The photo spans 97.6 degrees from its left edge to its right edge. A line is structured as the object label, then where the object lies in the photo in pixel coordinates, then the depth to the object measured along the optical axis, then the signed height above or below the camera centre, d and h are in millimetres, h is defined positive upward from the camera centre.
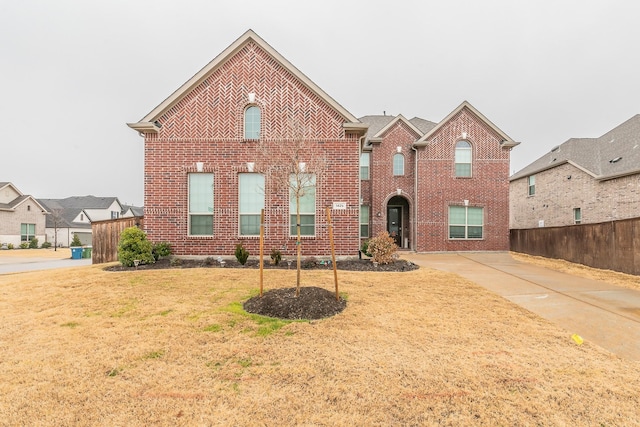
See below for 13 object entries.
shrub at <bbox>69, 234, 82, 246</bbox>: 27109 -2121
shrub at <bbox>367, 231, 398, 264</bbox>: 9906 -1047
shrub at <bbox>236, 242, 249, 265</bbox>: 9789 -1220
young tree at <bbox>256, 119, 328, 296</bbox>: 5836 +1321
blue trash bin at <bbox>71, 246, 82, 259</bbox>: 17875 -2070
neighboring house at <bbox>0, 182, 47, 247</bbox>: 28938 +296
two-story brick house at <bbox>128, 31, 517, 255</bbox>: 10719 +2468
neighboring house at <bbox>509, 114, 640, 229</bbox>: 14625 +2346
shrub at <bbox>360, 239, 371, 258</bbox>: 10503 -1103
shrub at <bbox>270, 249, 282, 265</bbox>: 9961 -1313
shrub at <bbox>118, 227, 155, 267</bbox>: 9602 -975
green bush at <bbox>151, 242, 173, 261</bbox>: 10289 -1129
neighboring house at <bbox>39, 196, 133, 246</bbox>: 35562 +845
